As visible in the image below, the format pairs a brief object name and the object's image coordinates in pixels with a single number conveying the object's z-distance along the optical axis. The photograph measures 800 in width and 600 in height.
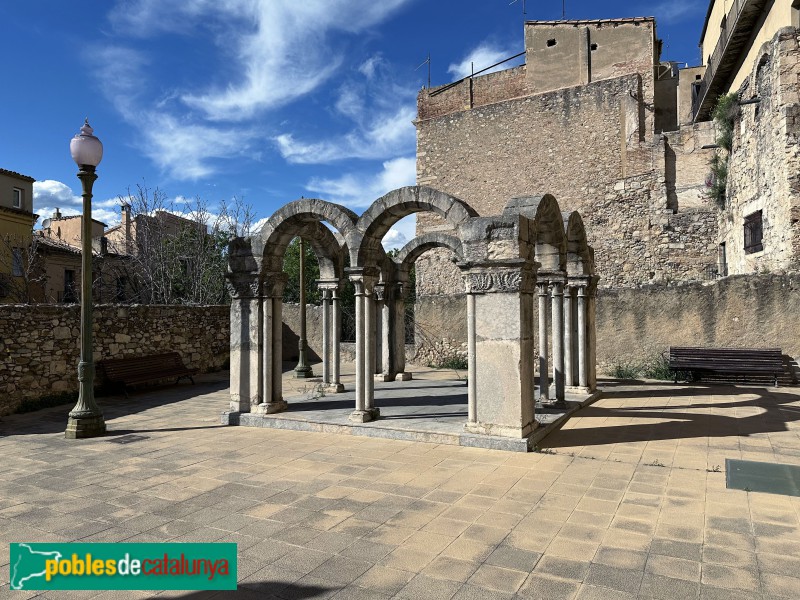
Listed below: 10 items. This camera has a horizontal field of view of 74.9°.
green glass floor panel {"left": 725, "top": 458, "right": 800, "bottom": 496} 4.97
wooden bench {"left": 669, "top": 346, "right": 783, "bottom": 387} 11.23
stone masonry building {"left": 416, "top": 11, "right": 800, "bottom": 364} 14.00
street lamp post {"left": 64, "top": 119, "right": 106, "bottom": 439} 7.47
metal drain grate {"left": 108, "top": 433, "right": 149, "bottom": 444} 7.27
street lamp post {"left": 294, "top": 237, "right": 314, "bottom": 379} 14.17
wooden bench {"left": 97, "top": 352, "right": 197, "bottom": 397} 11.62
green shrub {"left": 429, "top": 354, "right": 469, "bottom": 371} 15.84
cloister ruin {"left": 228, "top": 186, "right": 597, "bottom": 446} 6.66
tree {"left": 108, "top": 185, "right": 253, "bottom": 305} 22.06
